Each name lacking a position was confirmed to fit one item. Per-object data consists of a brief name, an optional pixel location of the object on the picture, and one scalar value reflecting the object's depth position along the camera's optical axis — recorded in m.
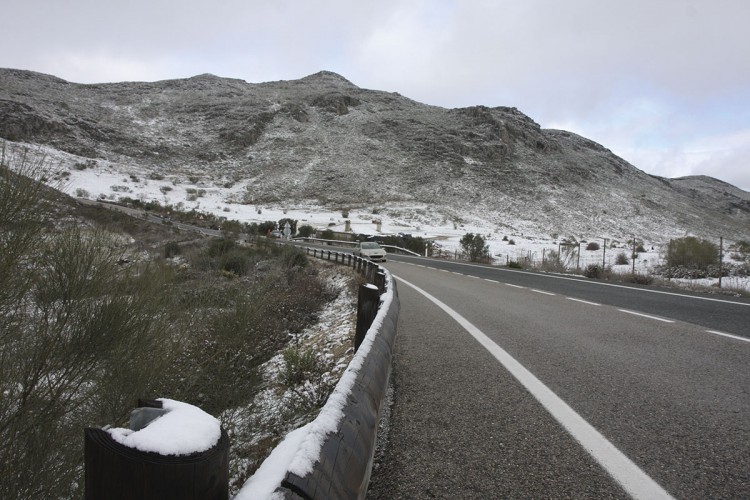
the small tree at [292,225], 44.79
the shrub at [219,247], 22.23
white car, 25.09
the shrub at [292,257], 19.84
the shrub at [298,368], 6.18
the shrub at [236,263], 19.16
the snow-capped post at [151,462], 1.06
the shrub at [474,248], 29.61
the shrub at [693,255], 20.41
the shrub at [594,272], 18.11
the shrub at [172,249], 23.30
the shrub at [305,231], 44.61
